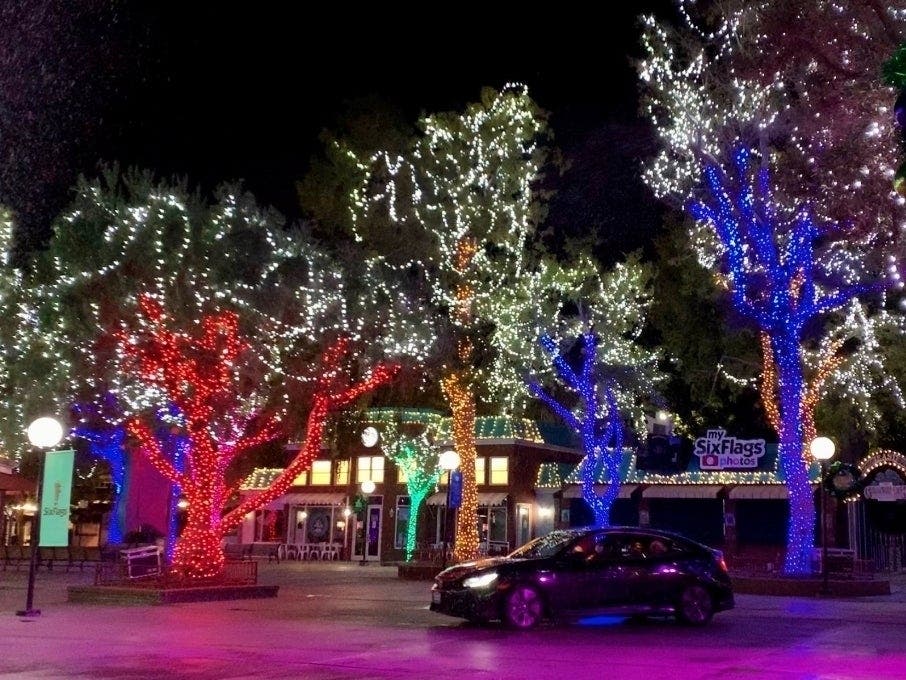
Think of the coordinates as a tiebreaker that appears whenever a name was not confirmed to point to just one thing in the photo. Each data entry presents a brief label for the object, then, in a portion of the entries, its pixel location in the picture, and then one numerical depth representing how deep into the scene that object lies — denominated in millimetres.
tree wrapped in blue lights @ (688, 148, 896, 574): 25500
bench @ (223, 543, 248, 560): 40244
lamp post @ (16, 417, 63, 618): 17172
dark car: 15547
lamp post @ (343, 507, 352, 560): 45969
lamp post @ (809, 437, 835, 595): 23047
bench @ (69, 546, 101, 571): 34303
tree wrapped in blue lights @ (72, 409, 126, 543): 33469
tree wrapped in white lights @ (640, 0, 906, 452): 16531
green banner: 16859
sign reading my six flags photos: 36781
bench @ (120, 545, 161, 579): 22669
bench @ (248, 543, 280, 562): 42125
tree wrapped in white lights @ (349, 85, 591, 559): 28141
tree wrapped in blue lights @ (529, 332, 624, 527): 32844
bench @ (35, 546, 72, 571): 34312
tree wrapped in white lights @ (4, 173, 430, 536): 20109
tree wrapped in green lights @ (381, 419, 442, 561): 41469
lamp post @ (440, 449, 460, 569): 25284
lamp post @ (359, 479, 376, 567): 41344
